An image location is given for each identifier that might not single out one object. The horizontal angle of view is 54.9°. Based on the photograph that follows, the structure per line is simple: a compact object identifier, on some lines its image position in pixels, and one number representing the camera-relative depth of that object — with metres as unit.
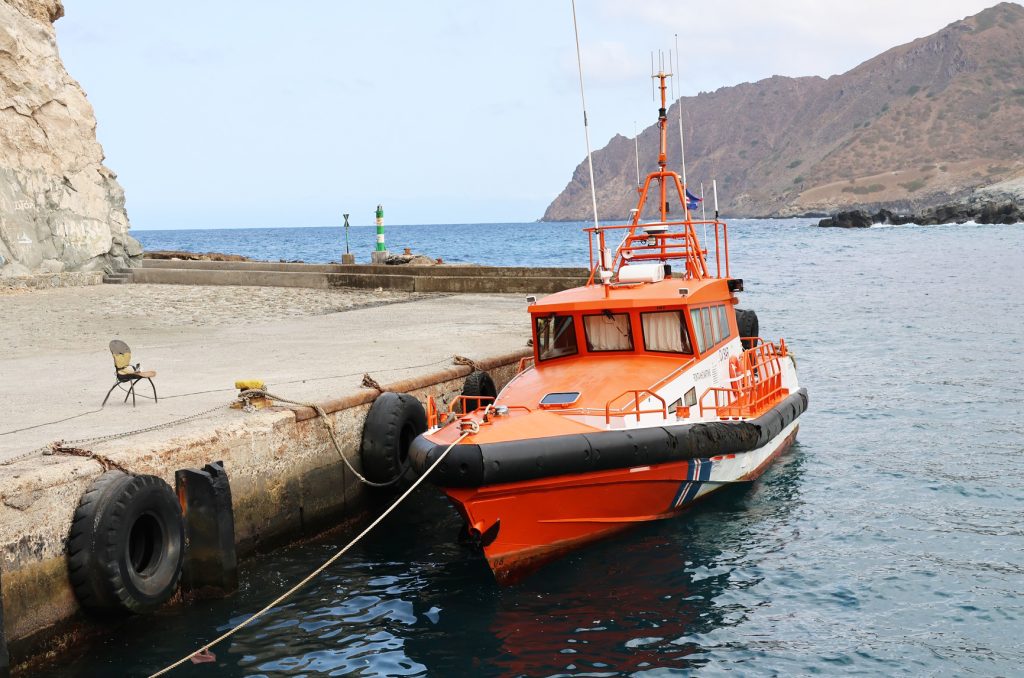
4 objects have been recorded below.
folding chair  10.14
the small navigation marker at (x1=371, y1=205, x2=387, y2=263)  30.08
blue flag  14.25
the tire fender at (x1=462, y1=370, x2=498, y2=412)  12.53
